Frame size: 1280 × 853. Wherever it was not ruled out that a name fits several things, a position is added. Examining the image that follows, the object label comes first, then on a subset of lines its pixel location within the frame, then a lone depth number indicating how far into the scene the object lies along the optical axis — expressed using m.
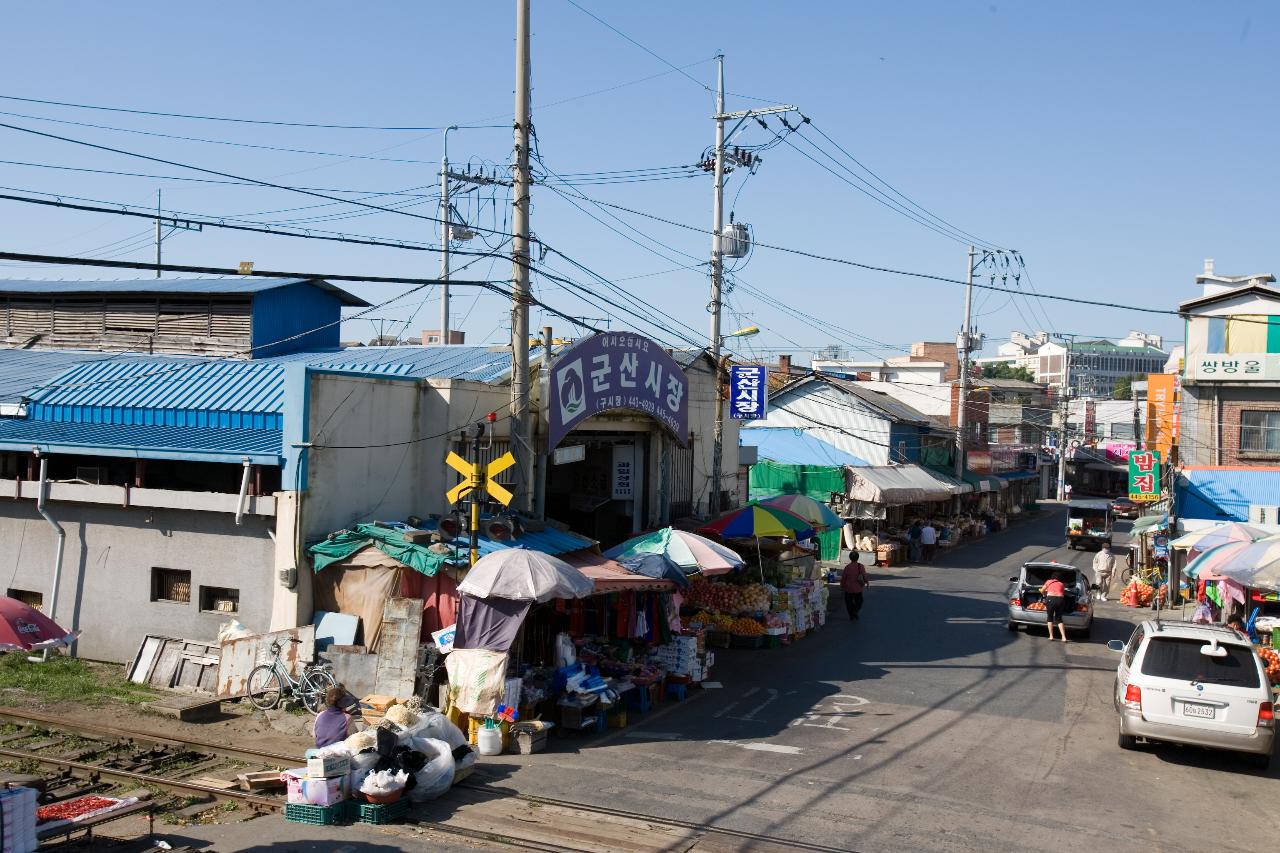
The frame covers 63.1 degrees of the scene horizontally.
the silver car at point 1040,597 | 23.92
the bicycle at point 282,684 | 14.91
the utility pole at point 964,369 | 47.84
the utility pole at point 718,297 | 25.78
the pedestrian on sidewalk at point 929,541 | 40.59
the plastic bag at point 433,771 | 11.59
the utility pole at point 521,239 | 17.30
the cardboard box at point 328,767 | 10.97
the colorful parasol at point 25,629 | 10.45
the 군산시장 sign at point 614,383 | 19.08
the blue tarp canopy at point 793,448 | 41.88
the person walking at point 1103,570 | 32.41
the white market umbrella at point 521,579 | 14.15
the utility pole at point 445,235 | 35.19
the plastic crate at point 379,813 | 10.93
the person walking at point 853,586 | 25.42
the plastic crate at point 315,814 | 10.85
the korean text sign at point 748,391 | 27.08
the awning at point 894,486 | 38.94
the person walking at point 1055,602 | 23.56
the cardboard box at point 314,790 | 10.91
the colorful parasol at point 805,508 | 24.05
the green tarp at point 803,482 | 39.72
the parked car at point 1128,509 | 63.66
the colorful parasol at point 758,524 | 22.28
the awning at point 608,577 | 16.39
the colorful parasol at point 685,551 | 18.94
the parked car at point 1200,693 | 13.11
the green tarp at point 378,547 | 15.31
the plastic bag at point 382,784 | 11.00
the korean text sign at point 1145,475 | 37.28
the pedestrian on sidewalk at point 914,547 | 40.99
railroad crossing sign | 14.95
